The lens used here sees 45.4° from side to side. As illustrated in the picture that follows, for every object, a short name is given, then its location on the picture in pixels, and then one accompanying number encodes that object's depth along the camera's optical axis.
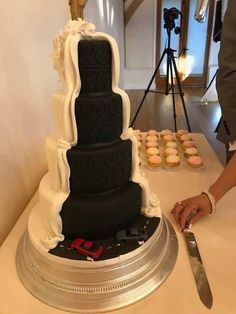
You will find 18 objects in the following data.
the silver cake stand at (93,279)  0.50
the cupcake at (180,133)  1.23
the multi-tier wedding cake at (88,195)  0.49
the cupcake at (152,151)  1.04
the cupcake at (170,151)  1.02
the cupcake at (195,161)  0.97
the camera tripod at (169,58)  2.39
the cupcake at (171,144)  1.12
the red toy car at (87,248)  0.52
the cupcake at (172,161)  0.98
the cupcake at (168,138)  1.18
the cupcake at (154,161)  0.98
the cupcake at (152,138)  1.17
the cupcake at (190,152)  1.04
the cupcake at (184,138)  1.18
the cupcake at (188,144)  1.12
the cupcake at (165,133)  1.25
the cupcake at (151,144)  1.11
